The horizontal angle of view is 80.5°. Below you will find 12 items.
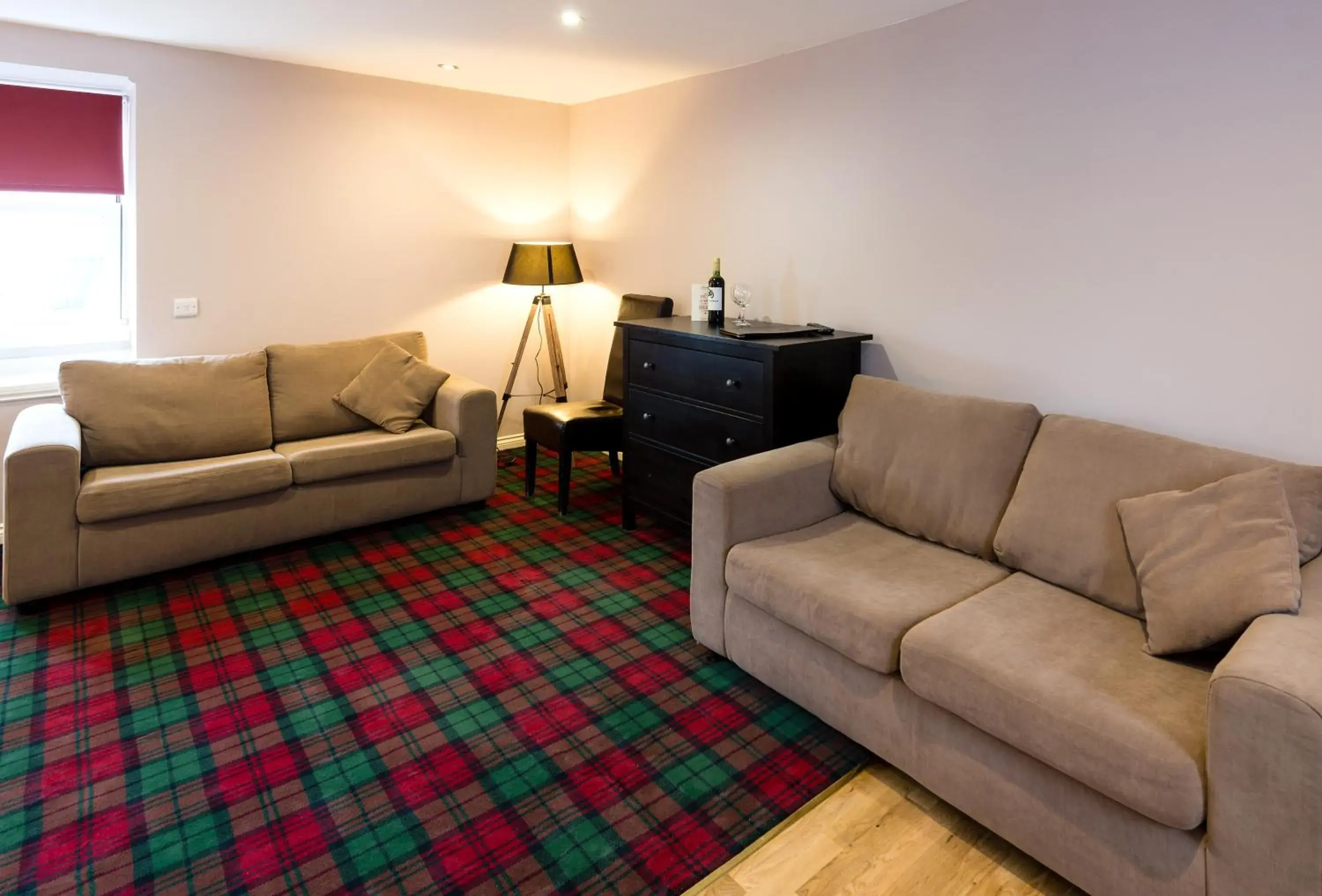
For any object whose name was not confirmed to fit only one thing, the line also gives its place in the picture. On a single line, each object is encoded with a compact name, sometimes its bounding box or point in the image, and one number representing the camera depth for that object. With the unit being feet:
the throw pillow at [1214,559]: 6.03
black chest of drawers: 10.57
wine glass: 12.98
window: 12.48
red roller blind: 12.41
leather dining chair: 13.79
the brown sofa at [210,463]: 10.15
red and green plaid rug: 6.31
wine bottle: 12.57
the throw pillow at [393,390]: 13.52
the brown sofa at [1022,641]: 4.94
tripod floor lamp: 15.99
